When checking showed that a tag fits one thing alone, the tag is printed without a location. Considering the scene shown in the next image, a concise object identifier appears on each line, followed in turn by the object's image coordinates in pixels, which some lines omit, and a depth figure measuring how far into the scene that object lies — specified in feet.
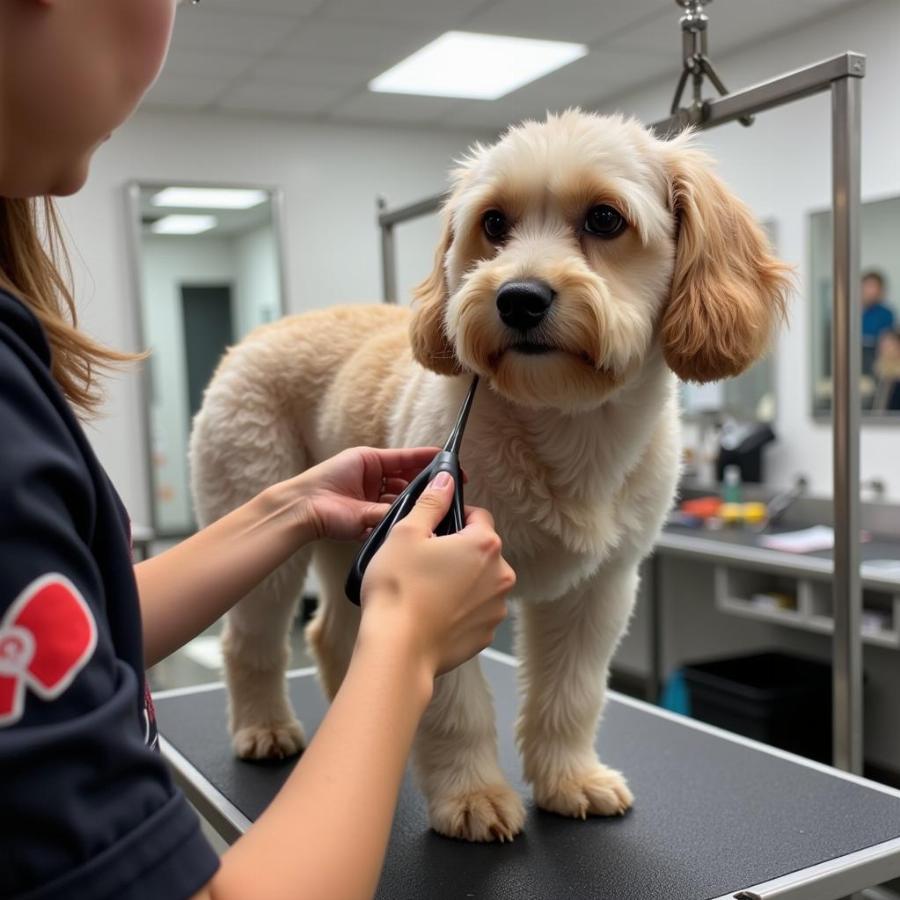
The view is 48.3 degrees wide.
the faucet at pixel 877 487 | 13.23
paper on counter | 11.42
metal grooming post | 4.33
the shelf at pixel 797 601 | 10.61
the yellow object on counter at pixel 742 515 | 13.43
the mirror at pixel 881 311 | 12.84
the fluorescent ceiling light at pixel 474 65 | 14.98
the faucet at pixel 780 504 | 13.57
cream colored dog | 3.61
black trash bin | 10.60
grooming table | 3.73
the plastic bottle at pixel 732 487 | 14.39
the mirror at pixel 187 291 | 17.53
